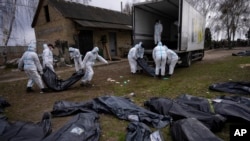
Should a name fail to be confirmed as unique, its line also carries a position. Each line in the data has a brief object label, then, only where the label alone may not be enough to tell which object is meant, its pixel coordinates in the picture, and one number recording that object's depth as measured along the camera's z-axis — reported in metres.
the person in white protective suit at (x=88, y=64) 6.95
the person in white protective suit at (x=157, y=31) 10.80
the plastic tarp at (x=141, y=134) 2.79
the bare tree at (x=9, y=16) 13.02
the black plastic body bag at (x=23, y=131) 2.77
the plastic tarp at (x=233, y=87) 5.16
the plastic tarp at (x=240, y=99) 3.81
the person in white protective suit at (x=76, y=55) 7.34
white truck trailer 8.72
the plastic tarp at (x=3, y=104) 5.02
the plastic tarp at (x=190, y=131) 2.34
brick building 16.06
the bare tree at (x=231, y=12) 28.02
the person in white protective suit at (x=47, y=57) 7.21
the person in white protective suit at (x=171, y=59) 7.90
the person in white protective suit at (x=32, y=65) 6.32
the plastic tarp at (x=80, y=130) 2.64
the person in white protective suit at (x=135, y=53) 8.71
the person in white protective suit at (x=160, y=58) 7.68
